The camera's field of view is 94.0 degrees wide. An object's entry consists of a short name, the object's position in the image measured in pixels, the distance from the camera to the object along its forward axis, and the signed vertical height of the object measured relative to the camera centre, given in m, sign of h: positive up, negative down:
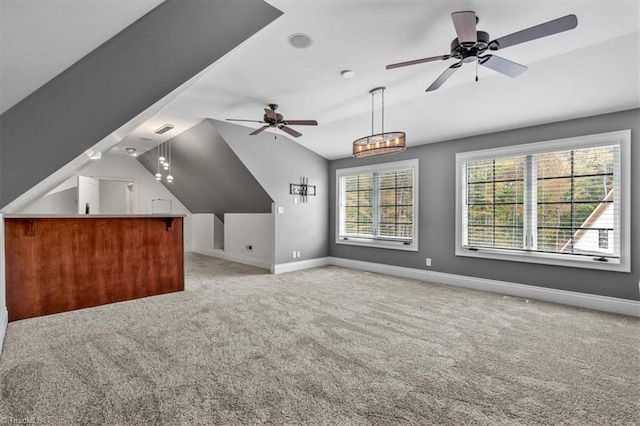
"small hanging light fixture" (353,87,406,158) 3.34 +0.81
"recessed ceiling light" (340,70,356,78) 3.29 +1.56
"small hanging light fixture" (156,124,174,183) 5.46 +1.47
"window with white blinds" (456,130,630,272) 3.57 +0.16
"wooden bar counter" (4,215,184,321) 3.27 -0.59
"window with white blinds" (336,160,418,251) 5.54 +0.18
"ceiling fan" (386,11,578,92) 1.95 +1.25
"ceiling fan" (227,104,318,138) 3.99 +1.27
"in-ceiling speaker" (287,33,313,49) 2.63 +1.57
